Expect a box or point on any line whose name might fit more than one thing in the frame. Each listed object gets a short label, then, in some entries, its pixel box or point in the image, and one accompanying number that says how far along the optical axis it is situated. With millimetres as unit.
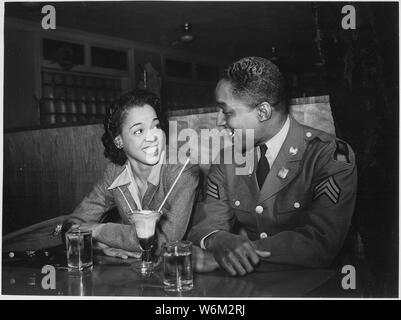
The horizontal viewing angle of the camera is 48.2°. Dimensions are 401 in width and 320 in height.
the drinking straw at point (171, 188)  2014
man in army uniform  1893
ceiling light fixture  2078
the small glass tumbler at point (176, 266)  1658
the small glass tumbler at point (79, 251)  1831
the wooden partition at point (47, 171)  2143
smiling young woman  2006
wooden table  1649
